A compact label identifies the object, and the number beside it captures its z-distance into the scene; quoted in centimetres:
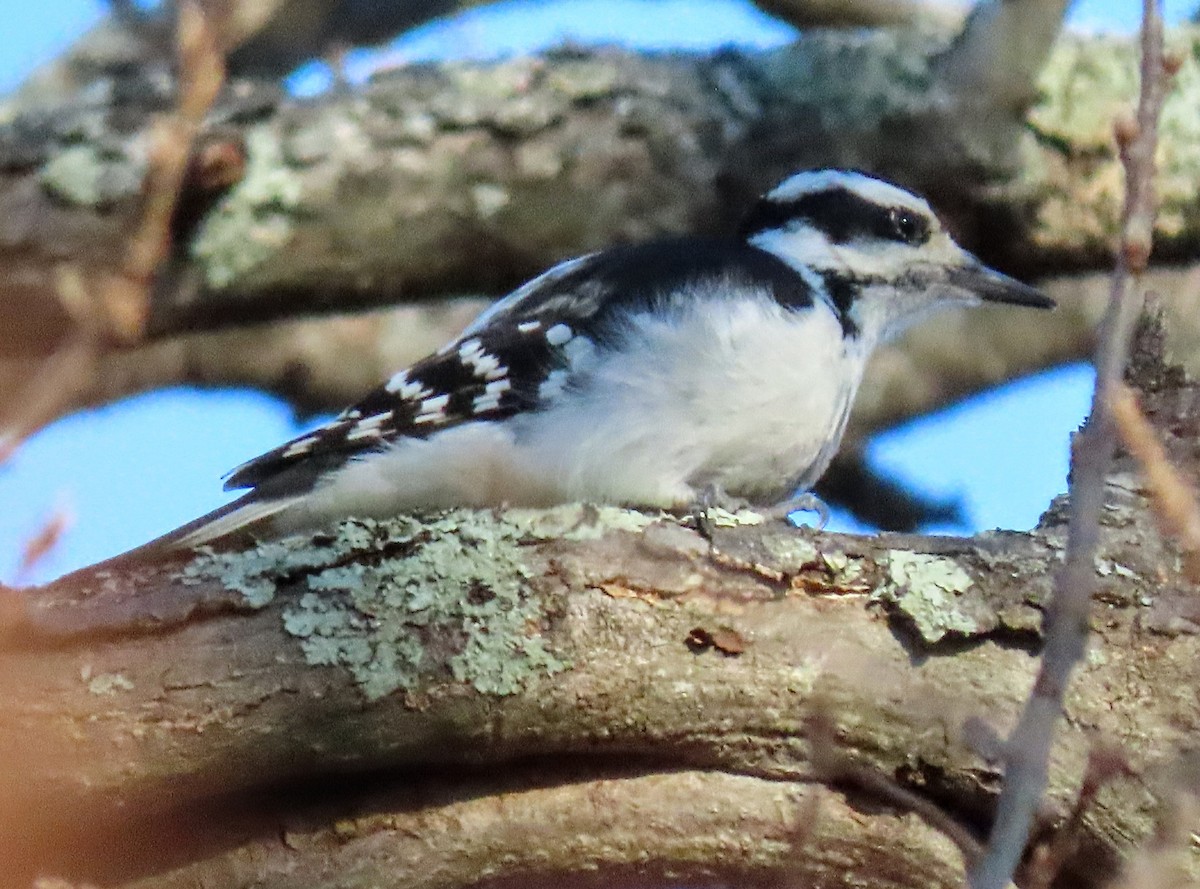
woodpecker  631
